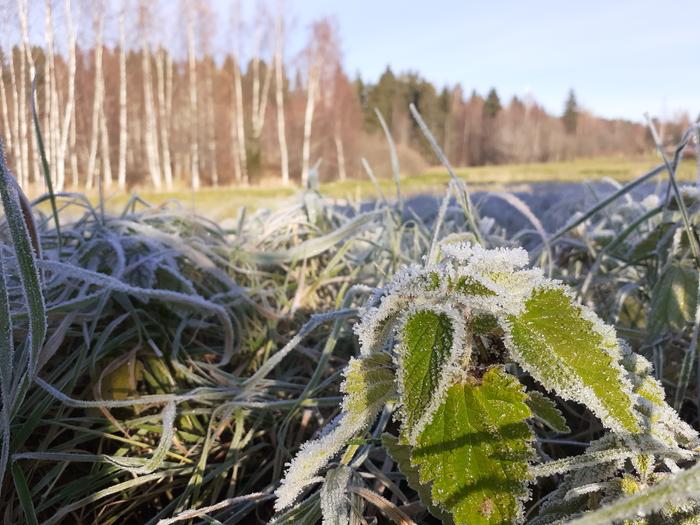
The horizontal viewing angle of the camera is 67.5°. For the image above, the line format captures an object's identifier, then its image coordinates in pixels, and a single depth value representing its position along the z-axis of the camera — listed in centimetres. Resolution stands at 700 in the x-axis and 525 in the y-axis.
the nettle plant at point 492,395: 25
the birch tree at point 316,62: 1666
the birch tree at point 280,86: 1603
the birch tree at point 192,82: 1413
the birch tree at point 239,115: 1549
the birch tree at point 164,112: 1295
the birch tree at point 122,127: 844
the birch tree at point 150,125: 1205
